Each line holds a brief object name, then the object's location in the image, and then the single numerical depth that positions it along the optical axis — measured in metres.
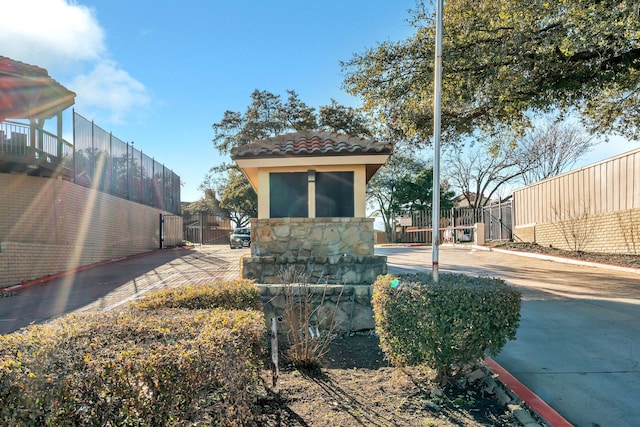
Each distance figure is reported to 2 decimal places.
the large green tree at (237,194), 31.91
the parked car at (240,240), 24.63
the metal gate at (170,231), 25.39
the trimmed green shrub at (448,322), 3.33
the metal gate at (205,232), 33.31
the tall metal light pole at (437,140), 4.33
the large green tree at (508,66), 7.16
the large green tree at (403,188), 31.66
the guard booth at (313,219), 8.36
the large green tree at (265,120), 26.58
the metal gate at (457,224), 20.62
